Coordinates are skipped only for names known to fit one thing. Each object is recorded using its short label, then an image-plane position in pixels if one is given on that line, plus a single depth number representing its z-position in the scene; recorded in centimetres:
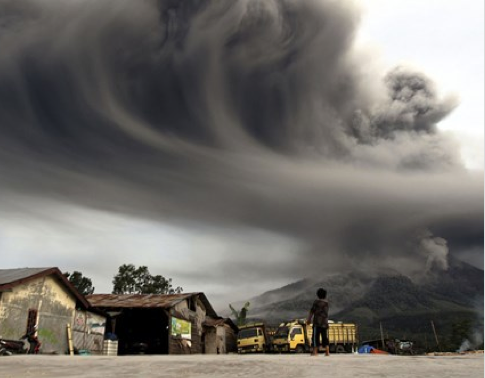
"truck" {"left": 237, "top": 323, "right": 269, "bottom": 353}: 3039
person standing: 979
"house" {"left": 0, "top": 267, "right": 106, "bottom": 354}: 1770
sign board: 2799
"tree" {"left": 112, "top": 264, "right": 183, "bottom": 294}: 6794
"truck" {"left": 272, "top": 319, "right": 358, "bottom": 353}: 2912
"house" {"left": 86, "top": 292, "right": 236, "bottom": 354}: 2756
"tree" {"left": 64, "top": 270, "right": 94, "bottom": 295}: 7244
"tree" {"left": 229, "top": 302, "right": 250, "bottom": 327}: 5566
